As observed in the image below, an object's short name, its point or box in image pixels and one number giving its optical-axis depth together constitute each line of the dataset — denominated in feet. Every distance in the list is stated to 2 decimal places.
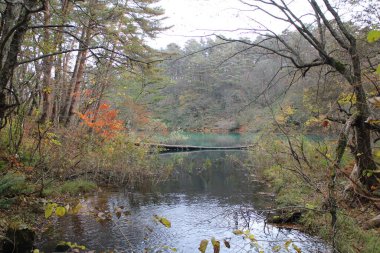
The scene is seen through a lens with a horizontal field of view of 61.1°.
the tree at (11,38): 12.84
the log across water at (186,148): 80.07
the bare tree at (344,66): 19.35
